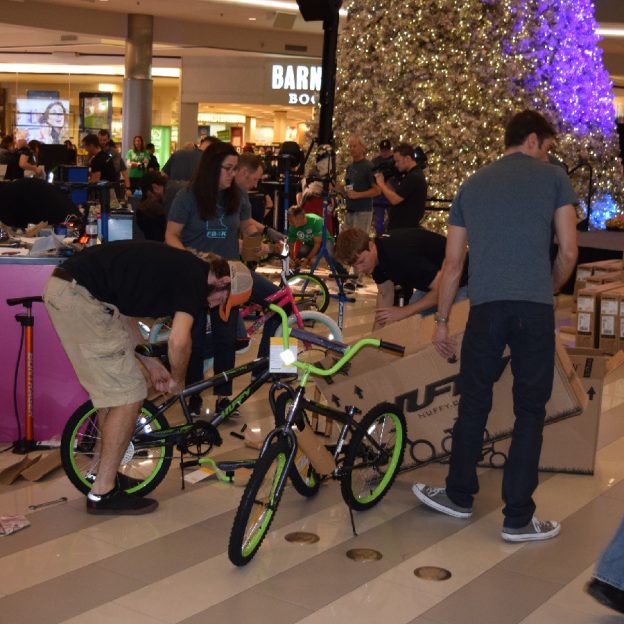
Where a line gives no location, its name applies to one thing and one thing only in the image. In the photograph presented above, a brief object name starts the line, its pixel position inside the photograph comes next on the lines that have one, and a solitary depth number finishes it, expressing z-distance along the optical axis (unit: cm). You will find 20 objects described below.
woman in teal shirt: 1862
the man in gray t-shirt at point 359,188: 1154
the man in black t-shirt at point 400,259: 497
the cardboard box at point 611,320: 838
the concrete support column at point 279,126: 2991
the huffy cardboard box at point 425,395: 474
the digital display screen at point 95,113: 2919
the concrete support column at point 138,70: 2294
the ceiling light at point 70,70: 2880
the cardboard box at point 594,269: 985
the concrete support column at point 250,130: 3088
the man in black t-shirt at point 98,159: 1237
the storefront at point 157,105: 2731
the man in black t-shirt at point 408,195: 925
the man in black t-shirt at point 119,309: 411
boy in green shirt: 1087
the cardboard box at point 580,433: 502
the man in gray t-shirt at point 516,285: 407
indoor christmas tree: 1293
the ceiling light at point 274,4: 2089
